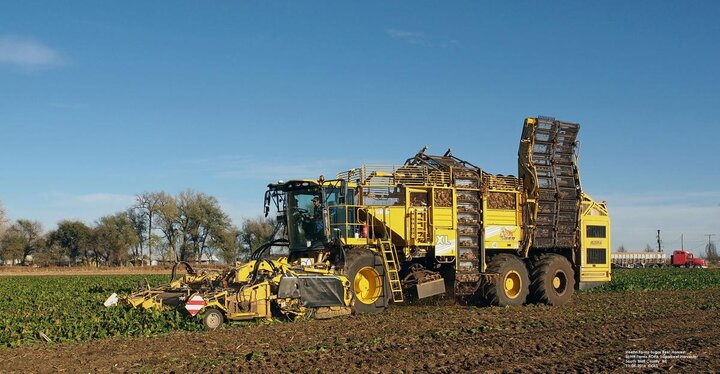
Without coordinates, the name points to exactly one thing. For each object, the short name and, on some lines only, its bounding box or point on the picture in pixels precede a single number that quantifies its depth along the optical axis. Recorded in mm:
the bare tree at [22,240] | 86125
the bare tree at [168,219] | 70000
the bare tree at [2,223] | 88088
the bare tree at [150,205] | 80394
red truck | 85375
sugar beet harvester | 15234
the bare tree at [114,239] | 83000
